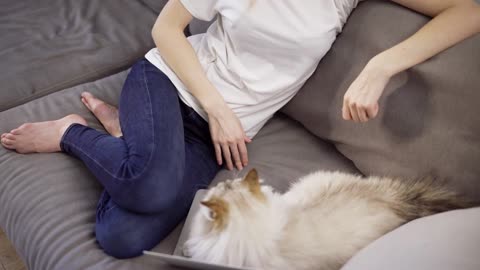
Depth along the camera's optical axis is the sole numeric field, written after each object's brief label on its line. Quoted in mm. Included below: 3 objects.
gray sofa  840
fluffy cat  917
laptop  885
